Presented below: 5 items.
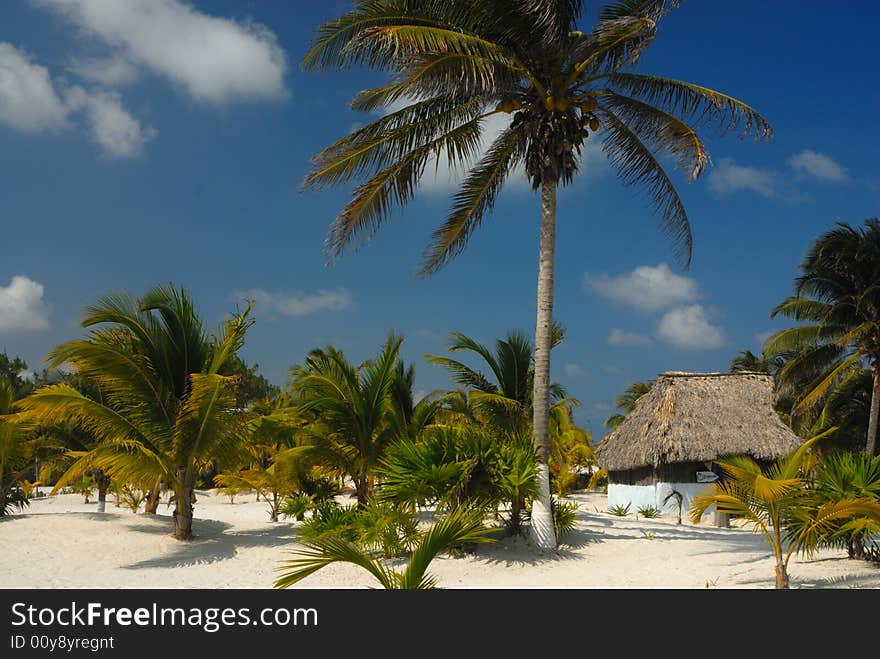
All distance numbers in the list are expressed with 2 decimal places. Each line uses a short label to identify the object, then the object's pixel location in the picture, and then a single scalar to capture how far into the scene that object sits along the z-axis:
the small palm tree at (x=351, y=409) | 13.62
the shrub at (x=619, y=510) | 19.94
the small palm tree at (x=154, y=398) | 11.51
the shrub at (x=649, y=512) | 19.52
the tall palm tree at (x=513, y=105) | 11.21
